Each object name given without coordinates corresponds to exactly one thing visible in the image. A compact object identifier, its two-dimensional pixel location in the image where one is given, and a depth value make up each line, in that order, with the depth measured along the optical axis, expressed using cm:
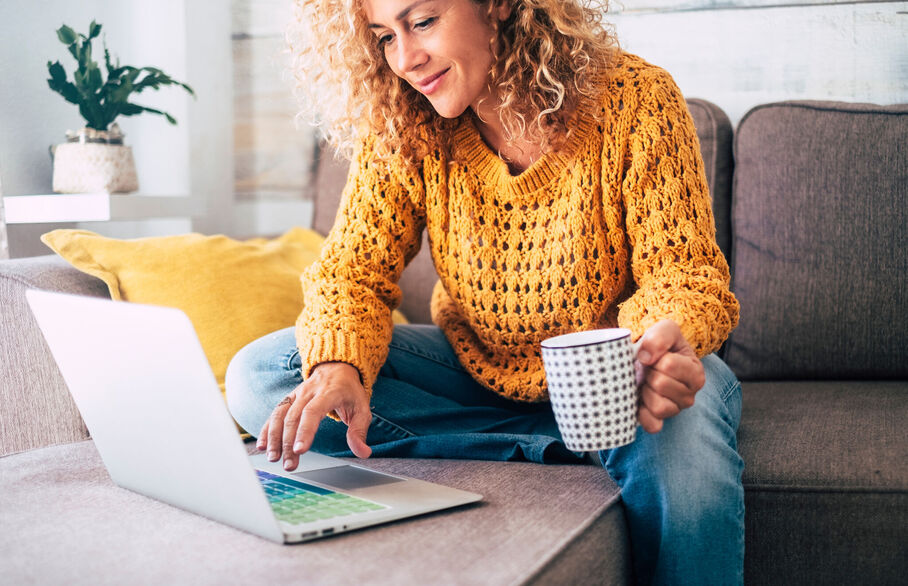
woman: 90
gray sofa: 71
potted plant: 153
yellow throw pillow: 131
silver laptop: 69
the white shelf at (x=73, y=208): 146
